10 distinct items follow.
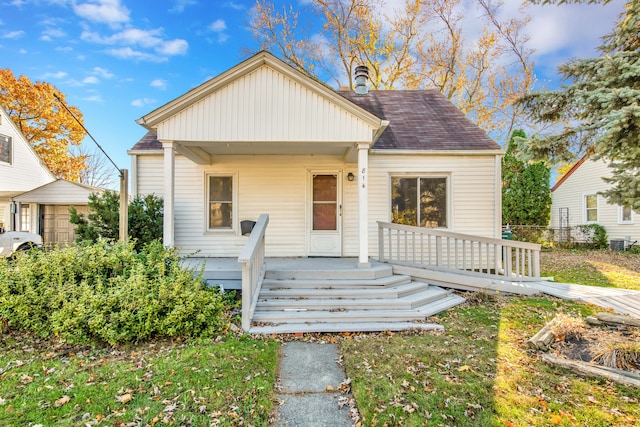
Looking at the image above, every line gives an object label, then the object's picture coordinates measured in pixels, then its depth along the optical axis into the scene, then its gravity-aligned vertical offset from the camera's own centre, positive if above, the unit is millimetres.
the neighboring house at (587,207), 14383 +291
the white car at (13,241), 9930 -862
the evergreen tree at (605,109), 3797 +1450
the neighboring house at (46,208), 13039 +250
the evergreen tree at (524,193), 15859 +980
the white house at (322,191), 7992 +553
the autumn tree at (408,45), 16625 +9023
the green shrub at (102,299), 3951 -1116
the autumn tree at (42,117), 18656 +5975
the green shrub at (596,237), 14875 -1181
